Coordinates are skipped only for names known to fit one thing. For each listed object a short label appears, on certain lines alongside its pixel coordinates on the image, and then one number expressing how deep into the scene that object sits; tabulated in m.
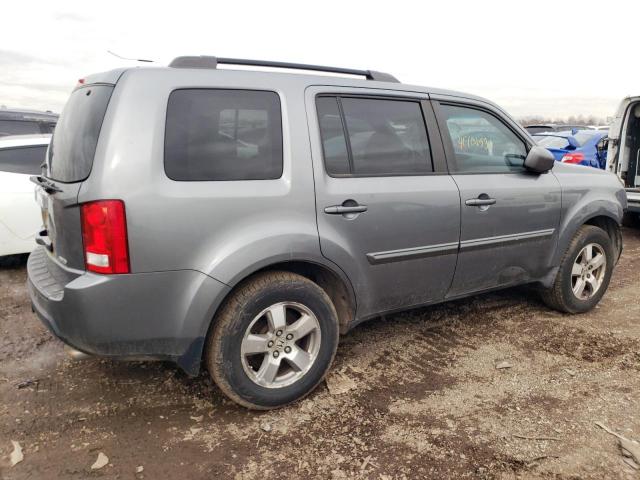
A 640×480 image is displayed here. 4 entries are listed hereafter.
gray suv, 2.32
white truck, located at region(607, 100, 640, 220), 7.18
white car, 5.05
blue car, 9.16
